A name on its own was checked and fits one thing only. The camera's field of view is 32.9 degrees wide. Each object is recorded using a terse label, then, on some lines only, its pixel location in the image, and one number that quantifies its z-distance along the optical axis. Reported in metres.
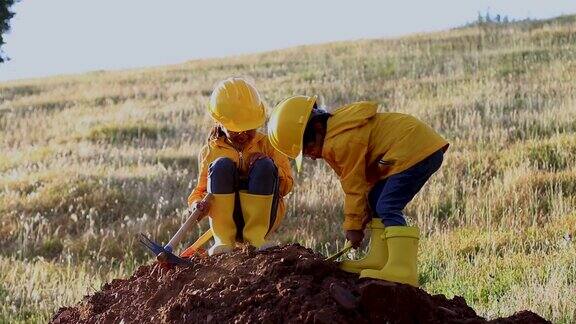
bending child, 4.47
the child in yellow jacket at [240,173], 5.44
